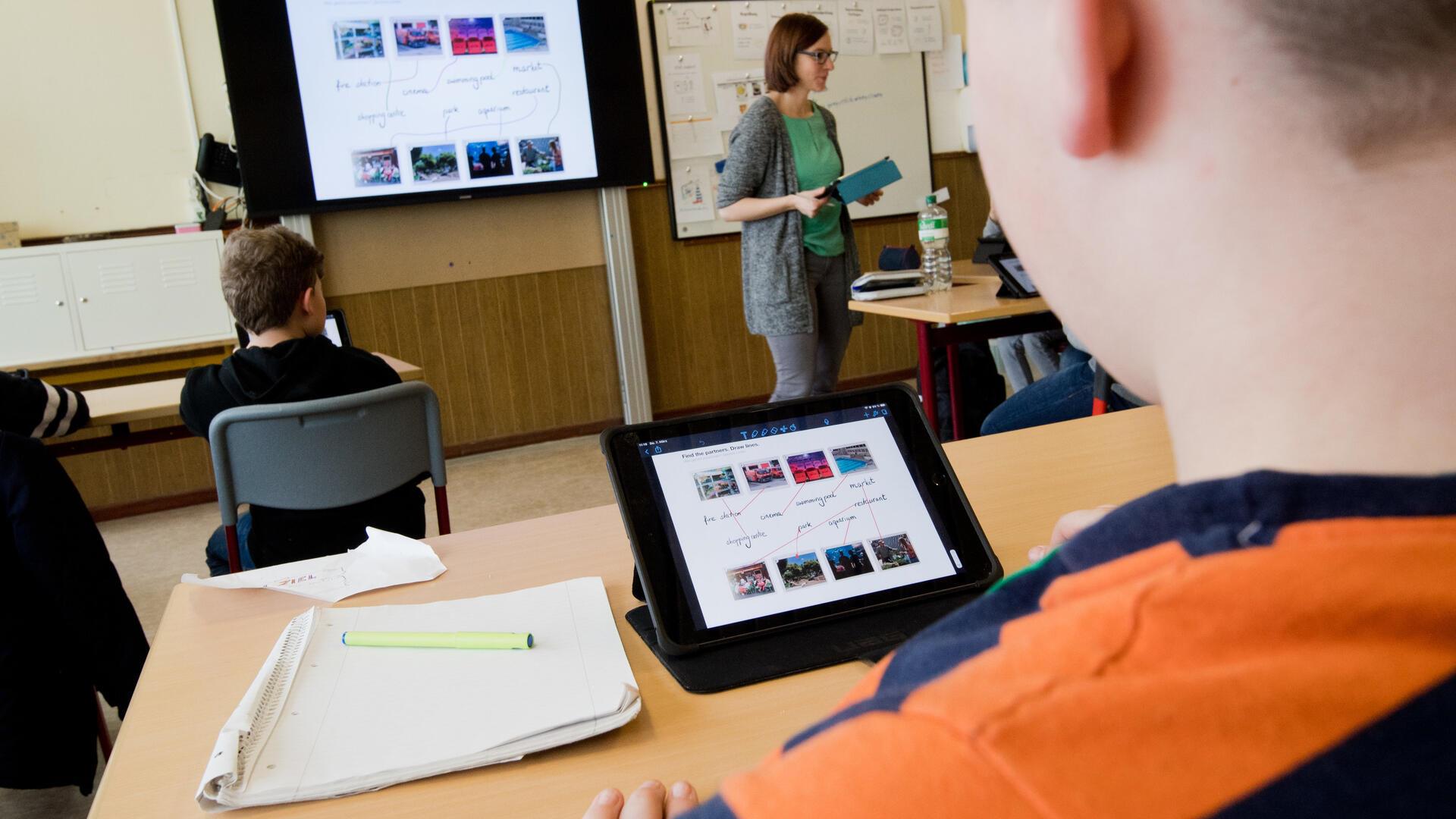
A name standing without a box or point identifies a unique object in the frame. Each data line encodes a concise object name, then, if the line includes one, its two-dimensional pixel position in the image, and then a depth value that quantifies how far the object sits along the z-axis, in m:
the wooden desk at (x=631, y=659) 0.67
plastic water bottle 3.13
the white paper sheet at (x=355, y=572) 1.03
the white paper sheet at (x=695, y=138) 4.73
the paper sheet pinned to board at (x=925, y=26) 5.15
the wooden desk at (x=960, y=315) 2.69
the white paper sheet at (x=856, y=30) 5.00
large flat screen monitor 4.05
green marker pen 0.83
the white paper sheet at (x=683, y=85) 4.70
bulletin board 4.72
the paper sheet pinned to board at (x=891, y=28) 5.08
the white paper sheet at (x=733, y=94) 4.79
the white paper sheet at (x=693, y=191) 4.78
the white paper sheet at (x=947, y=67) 5.23
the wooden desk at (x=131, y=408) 2.46
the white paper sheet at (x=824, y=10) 4.93
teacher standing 3.27
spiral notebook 0.68
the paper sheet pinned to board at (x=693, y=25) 4.69
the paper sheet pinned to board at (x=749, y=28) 4.80
